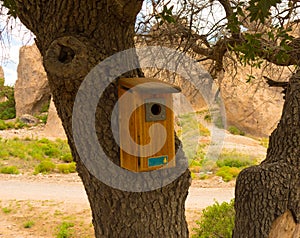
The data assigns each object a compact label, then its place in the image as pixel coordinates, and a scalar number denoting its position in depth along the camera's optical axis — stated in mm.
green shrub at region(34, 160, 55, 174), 10734
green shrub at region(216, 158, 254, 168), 11906
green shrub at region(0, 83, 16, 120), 22238
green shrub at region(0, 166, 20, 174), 10625
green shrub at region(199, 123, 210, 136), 15820
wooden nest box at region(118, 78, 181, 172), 2197
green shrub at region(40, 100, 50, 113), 22125
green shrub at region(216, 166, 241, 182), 10031
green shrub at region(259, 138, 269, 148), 15055
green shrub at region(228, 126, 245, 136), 17094
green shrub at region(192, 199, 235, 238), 5438
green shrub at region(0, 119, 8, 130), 18797
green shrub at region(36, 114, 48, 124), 20719
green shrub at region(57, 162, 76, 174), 10805
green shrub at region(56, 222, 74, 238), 6141
